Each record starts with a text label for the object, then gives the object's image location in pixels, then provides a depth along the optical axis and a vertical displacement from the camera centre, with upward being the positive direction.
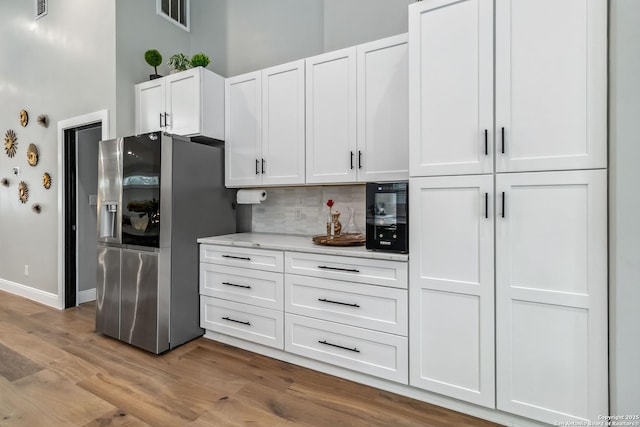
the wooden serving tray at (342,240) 2.34 -0.22
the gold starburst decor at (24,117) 4.04 +1.18
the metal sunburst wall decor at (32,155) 3.95 +0.70
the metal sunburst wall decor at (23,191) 4.08 +0.25
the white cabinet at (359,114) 2.27 +0.73
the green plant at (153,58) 3.20 +1.54
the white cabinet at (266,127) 2.68 +0.74
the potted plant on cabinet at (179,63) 3.08 +1.43
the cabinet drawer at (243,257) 2.44 -0.38
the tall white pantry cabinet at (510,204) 1.52 +0.03
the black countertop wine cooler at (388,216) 1.93 -0.03
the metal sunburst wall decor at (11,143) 4.22 +0.90
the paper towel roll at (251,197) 3.04 +0.13
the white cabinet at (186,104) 2.84 +0.99
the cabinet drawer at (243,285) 2.44 -0.60
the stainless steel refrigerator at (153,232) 2.52 -0.18
